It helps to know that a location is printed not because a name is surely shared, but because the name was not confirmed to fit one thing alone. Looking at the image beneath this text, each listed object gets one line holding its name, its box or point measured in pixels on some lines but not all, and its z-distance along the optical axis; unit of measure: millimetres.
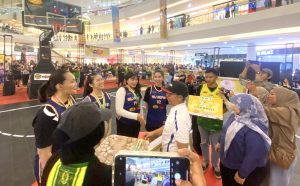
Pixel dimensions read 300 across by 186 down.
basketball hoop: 9548
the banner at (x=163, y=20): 15576
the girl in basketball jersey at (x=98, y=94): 2541
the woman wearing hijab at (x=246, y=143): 1656
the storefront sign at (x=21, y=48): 15710
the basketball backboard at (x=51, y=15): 8994
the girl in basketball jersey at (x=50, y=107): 1477
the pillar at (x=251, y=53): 12545
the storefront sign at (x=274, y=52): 9102
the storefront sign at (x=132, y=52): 20582
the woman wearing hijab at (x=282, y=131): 1879
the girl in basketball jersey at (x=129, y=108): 2659
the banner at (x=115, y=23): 19793
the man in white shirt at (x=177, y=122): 1689
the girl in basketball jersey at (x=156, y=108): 2912
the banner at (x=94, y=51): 12817
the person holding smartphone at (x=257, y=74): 3100
